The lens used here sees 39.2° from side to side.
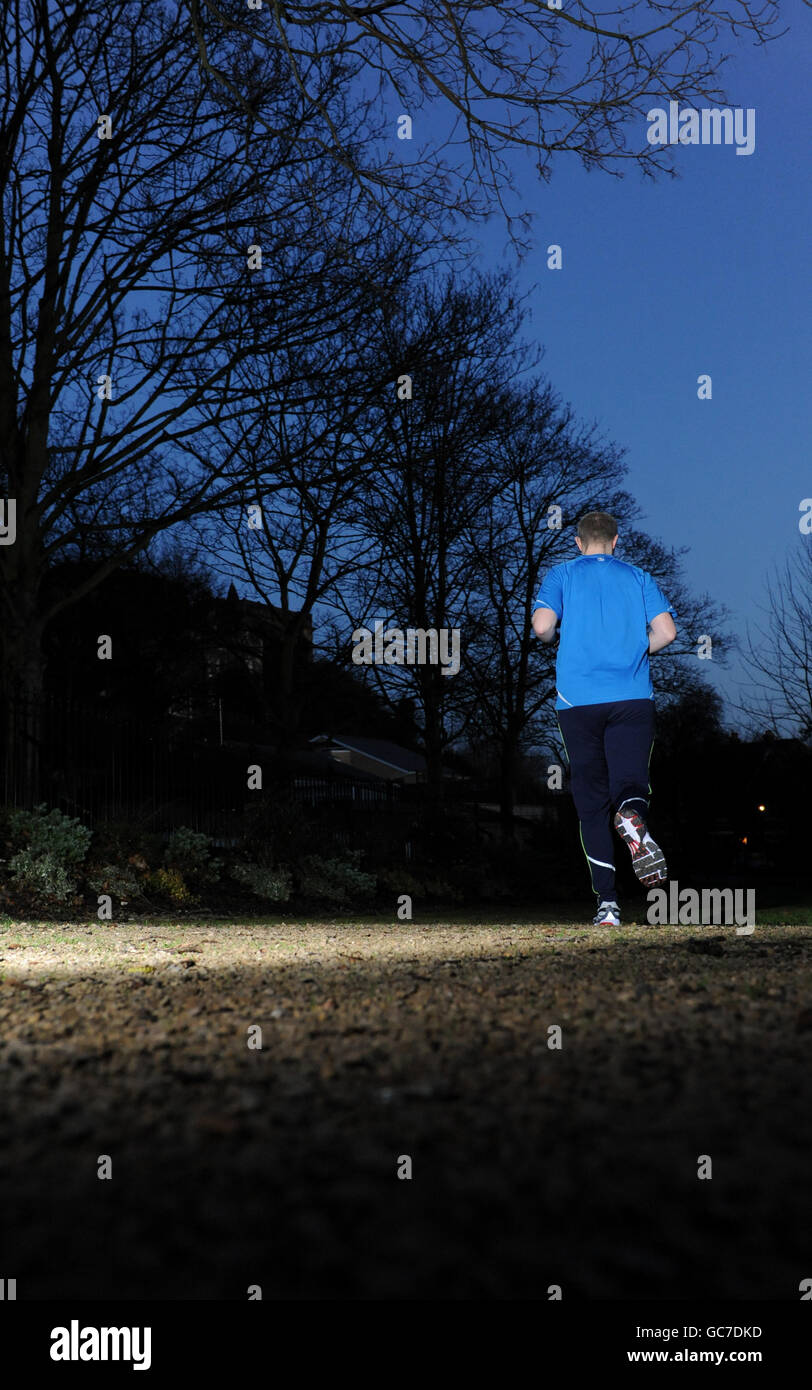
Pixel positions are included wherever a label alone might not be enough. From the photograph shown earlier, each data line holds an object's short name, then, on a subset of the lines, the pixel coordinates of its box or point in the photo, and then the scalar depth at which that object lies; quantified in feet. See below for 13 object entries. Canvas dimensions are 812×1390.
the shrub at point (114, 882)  37.99
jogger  23.20
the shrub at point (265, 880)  43.39
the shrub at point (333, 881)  46.26
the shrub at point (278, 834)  48.14
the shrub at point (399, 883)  51.00
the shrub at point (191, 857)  42.63
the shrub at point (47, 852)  35.96
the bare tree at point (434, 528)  66.64
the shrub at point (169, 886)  39.65
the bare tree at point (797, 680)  79.56
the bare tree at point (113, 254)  40.55
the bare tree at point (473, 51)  25.38
